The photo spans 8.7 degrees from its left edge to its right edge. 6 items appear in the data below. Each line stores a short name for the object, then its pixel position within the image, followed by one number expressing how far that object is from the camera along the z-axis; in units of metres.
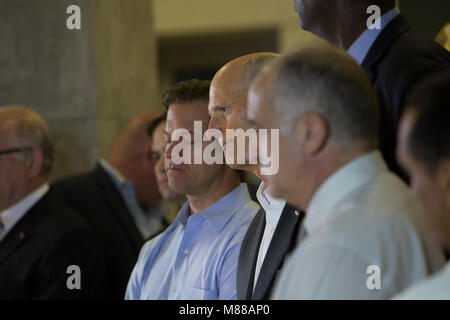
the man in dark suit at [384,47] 5.34
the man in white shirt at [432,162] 4.41
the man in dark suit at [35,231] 5.97
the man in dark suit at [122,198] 6.32
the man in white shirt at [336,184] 4.94
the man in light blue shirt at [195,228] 5.63
